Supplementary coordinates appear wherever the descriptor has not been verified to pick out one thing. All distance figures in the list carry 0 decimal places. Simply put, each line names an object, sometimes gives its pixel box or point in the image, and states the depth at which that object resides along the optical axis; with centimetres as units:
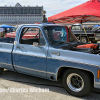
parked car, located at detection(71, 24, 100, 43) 1398
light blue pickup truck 327
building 14000
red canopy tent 589
